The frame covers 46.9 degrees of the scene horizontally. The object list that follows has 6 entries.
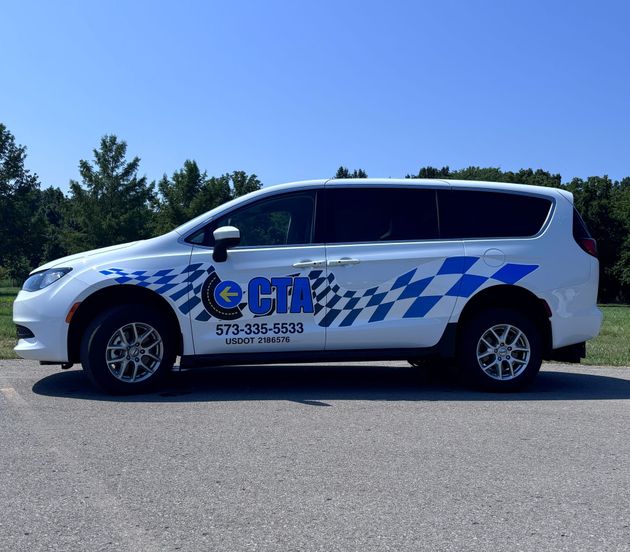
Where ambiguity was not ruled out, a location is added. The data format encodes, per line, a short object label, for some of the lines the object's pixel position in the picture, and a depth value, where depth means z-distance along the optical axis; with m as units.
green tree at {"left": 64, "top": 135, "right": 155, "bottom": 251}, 57.81
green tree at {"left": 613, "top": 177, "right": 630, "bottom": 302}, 63.91
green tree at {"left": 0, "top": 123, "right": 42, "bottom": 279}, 56.19
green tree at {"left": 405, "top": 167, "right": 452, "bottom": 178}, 105.22
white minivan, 6.58
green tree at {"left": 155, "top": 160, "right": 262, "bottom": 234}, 54.19
